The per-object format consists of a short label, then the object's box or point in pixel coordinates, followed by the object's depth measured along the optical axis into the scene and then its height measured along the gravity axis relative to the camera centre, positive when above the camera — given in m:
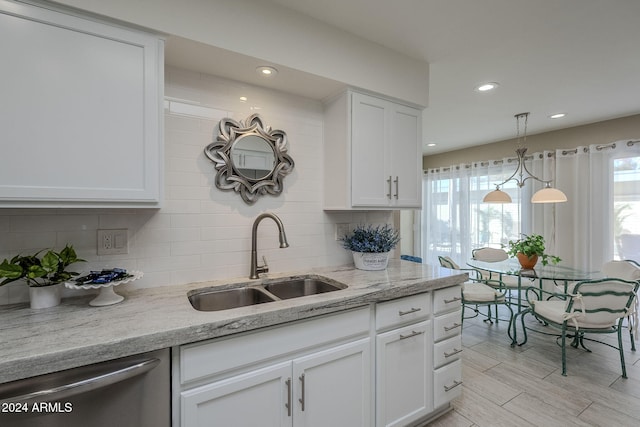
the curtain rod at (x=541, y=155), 3.34 +0.86
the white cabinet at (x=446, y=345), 1.80 -0.85
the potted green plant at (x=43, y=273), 1.13 -0.24
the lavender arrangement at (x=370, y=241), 2.01 -0.19
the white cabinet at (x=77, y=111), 1.08 +0.42
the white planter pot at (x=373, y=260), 2.01 -0.32
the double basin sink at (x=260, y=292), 1.59 -0.47
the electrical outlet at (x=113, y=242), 1.47 -0.15
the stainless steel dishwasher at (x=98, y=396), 0.83 -0.58
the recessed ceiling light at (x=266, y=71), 1.68 +0.86
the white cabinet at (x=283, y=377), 1.09 -0.70
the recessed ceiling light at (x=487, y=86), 2.60 +1.19
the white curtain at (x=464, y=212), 4.56 +0.04
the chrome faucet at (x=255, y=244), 1.78 -0.19
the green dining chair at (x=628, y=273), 2.71 -0.59
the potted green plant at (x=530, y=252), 3.05 -0.41
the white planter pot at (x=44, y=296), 1.20 -0.35
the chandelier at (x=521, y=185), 3.03 +0.24
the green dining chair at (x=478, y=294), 3.08 -0.86
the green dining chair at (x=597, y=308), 2.27 -0.76
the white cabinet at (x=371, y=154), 1.95 +0.44
